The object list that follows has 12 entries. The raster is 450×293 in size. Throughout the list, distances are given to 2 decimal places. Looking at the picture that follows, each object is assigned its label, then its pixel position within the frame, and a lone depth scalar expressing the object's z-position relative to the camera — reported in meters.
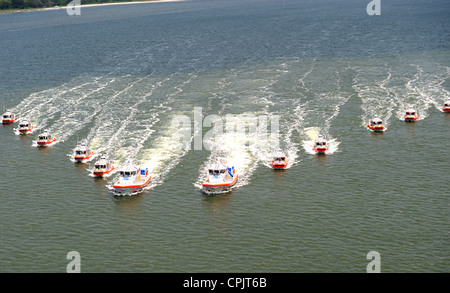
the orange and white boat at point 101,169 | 104.62
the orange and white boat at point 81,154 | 112.69
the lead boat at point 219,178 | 95.69
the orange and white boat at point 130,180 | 96.19
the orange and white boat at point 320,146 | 112.12
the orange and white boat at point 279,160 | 104.62
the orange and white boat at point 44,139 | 123.88
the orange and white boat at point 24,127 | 134.00
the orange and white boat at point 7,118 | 142.25
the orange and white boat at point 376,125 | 123.81
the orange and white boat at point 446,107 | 135.88
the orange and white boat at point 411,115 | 129.38
